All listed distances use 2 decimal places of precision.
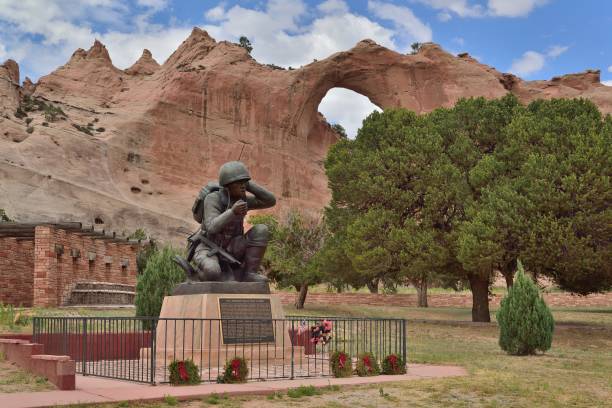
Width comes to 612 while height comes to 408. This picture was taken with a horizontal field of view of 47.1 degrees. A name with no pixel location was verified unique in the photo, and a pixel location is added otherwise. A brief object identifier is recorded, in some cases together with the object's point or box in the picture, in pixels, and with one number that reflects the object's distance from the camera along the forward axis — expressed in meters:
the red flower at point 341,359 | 11.26
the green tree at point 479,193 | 25.47
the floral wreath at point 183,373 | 9.77
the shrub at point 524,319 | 16.30
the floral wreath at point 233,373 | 10.10
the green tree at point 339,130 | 85.93
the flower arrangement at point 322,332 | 13.81
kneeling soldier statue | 13.20
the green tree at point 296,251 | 34.91
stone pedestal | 11.94
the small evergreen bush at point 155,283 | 18.72
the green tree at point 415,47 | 85.14
